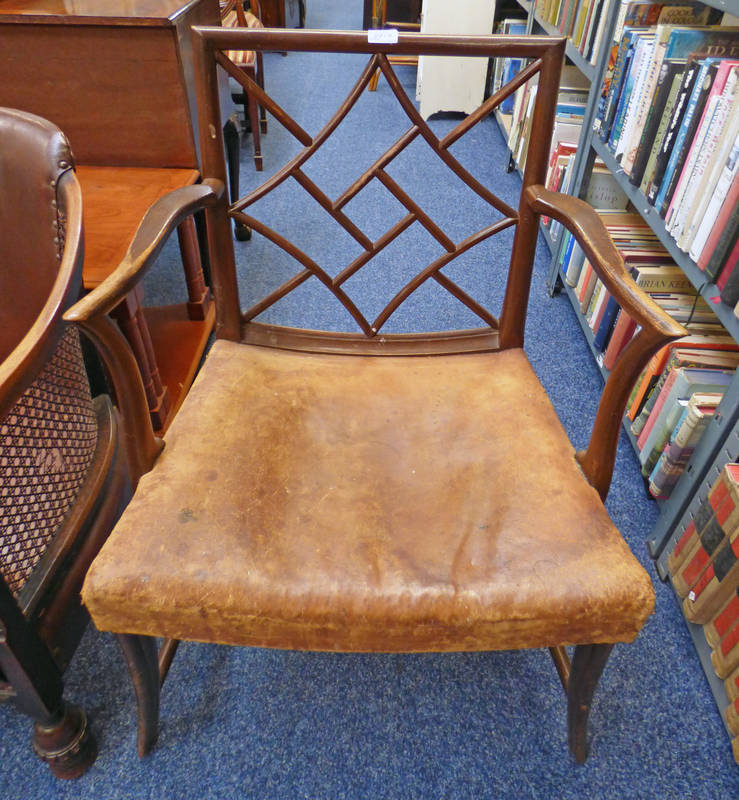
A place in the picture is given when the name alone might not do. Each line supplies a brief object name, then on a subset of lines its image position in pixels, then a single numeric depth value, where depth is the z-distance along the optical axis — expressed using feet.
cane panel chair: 2.45
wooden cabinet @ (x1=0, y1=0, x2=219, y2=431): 4.17
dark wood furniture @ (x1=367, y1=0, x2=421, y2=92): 11.66
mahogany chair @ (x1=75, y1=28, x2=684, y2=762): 2.19
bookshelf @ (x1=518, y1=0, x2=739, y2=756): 3.27
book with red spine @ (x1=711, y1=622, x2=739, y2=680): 3.23
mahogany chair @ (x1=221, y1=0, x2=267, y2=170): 7.38
